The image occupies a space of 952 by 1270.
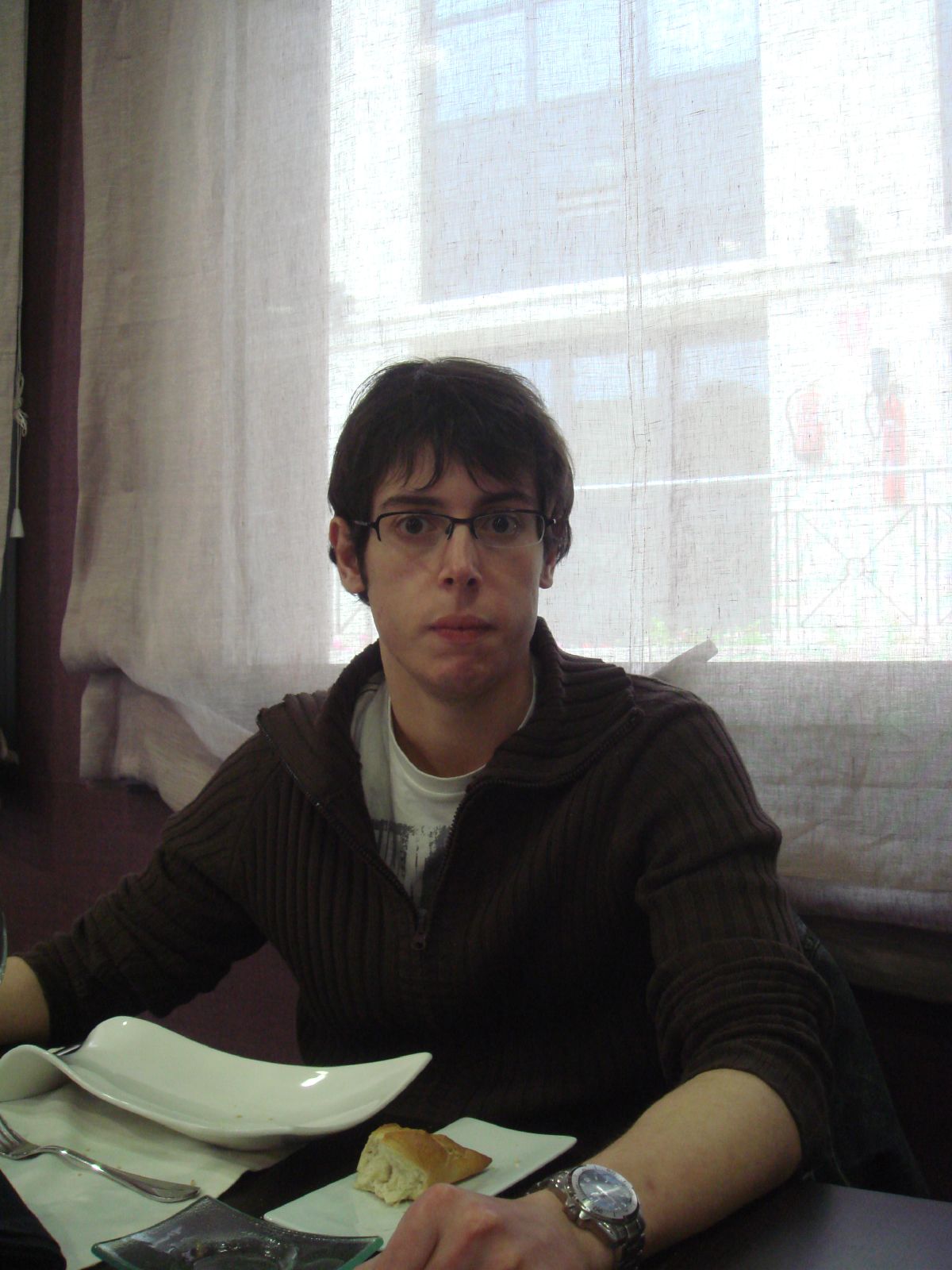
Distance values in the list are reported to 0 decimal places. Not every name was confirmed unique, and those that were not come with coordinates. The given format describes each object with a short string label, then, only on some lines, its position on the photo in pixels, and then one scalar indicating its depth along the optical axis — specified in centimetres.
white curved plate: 76
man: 94
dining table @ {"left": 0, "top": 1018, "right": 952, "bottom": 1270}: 59
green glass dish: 55
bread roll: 65
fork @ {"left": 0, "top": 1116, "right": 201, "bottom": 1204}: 67
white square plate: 63
